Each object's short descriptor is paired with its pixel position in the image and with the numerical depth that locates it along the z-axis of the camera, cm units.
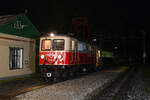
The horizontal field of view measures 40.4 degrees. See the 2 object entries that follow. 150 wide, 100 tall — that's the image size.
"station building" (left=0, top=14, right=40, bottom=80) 1496
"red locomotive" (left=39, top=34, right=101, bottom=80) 1416
